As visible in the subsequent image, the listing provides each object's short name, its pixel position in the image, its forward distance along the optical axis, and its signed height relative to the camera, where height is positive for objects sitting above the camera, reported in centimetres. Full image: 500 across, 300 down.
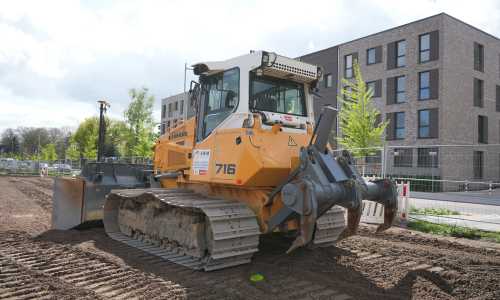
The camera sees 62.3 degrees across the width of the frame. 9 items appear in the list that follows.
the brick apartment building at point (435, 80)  2584 +657
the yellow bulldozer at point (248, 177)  528 -8
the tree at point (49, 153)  5778 +137
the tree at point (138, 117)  3200 +385
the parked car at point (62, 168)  3971 -45
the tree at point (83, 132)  5905 +463
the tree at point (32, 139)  8283 +468
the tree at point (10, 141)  7625 +398
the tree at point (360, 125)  2067 +252
